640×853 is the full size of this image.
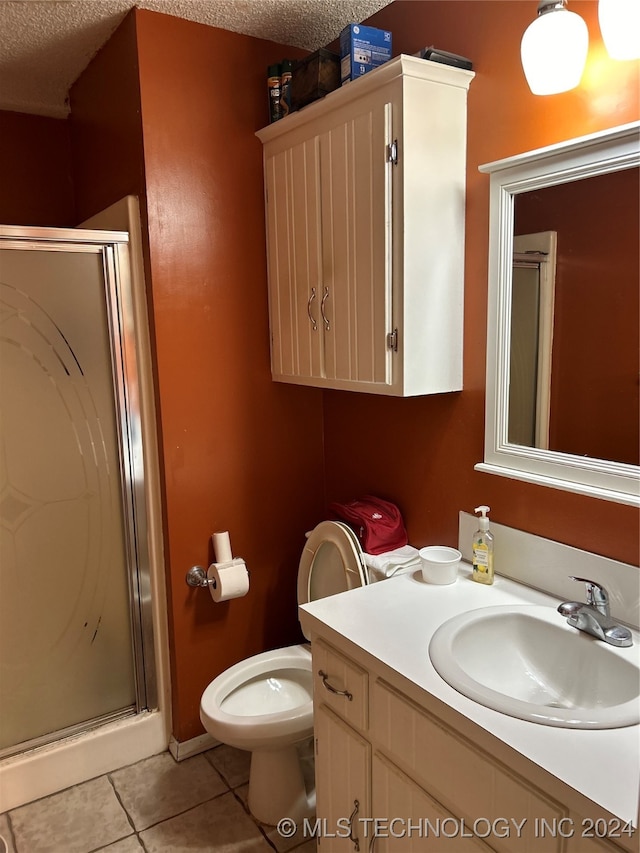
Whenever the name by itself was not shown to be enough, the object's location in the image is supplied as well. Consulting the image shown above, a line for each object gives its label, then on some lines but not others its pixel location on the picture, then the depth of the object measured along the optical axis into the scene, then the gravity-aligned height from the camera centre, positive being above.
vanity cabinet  1.02 -0.85
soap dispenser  1.63 -0.57
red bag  1.96 -0.60
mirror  1.34 +0.03
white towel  1.83 -0.68
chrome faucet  1.30 -0.61
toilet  1.77 -1.11
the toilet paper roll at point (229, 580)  2.11 -0.81
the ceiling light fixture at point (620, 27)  1.19 +0.57
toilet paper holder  2.14 -0.82
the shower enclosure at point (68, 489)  1.91 -0.48
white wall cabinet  1.59 +0.30
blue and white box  1.70 +0.78
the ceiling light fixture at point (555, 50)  1.28 +0.58
